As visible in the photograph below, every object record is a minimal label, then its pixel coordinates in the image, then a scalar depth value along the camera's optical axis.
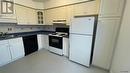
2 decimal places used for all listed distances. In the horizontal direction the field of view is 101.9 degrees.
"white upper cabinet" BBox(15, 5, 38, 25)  2.13
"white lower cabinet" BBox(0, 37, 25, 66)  1.66
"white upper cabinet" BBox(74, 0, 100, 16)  1.72
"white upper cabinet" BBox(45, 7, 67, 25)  2.26
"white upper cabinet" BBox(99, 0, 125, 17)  1.27
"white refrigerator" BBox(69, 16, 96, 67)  1.54
